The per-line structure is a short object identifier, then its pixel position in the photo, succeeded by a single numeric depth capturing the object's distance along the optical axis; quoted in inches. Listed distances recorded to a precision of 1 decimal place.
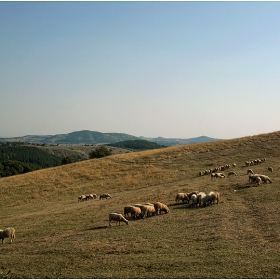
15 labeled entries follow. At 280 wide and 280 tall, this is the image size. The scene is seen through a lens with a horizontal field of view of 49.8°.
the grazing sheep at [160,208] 1095.1
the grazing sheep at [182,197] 1275.8
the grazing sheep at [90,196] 1772.1
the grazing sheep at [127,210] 1084.8
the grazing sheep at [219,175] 1783.1
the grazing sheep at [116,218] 977.0
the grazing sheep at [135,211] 1074.8
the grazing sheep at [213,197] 1151.6
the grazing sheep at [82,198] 1744.6
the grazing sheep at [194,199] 1185.7
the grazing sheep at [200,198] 1152.3
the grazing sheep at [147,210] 1082.8
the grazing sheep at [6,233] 889.5
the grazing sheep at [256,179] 1415.4
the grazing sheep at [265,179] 1446.9
